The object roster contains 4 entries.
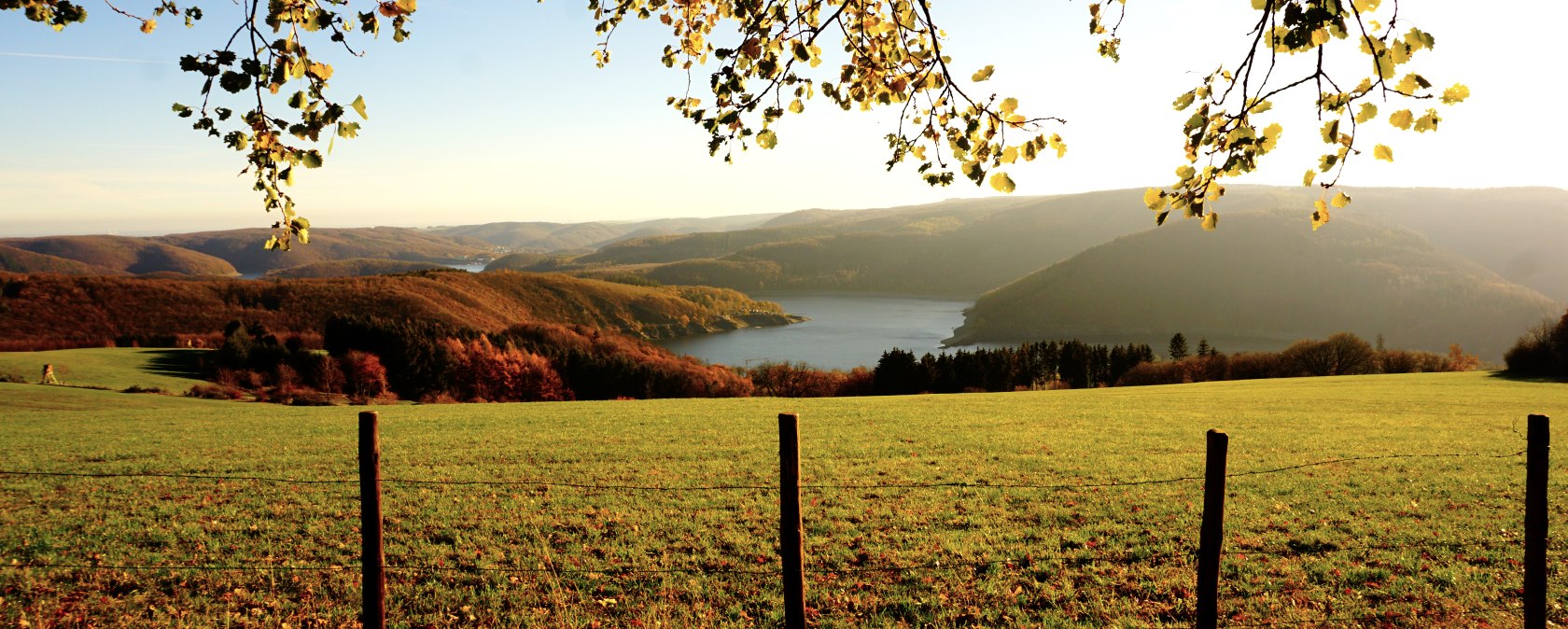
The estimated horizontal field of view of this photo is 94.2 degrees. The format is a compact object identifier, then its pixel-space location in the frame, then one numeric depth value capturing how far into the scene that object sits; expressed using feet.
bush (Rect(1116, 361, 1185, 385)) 197.67
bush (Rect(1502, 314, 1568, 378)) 133.49
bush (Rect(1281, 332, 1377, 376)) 184.96
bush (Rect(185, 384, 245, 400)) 107.96
